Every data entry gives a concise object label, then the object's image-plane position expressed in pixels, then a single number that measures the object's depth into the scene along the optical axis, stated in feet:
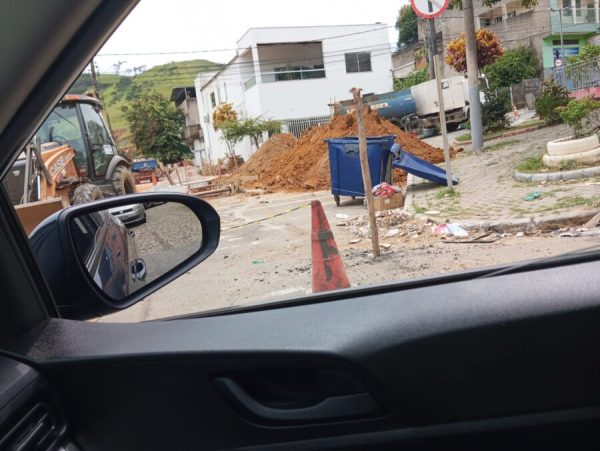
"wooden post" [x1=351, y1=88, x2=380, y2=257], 21.99
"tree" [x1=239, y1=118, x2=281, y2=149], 102.17
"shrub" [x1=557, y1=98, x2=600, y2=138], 31.32
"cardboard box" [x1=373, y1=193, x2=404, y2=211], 32.76
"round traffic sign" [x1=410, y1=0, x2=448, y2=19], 22.73
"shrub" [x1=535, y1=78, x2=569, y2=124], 46.55
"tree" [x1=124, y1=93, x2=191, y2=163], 132.09
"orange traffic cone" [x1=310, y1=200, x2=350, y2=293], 17.37
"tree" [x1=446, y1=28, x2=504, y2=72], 54.64
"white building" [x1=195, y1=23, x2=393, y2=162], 100.27
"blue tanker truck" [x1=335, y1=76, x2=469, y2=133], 86.07
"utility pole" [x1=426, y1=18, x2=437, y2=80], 29.94
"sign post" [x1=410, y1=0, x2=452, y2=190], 23.22
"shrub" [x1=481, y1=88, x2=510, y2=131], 65.05
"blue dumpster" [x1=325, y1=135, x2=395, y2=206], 38.01
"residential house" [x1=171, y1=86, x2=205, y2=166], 171.53
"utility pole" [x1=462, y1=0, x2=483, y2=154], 48.49
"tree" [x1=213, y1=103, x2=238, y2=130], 115.28
